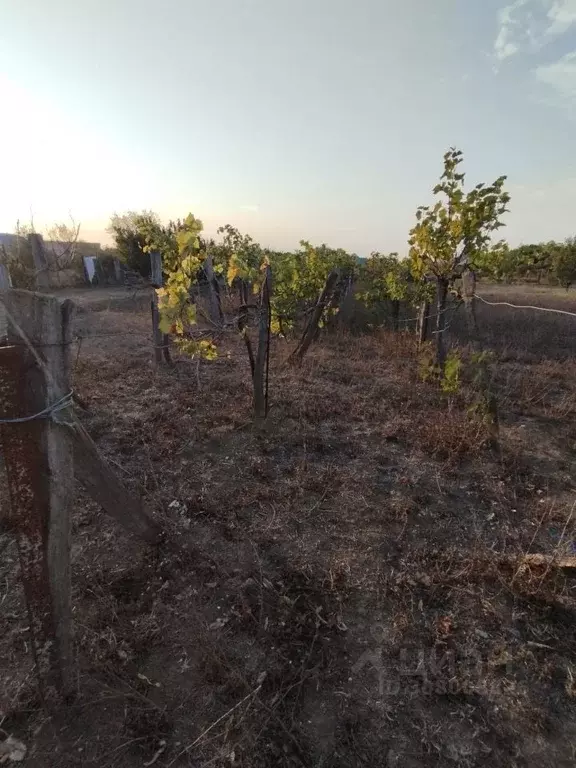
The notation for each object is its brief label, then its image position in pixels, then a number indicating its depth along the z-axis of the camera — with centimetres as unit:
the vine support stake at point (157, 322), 654
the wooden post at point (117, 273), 2075
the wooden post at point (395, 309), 1005
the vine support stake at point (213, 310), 916
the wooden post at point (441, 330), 527
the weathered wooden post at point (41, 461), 135
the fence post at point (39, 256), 684
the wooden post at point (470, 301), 422
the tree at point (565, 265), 1931
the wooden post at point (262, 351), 415
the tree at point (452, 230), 454
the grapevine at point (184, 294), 361
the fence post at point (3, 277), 500
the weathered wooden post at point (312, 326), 652
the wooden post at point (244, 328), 410
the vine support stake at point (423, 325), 746
